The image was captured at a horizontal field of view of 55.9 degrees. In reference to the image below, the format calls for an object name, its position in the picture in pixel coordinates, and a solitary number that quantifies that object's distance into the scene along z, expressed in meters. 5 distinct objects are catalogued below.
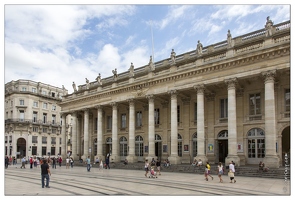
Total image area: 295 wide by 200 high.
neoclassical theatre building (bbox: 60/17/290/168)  24.00
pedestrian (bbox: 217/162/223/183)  18.78
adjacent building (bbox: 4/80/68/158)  60.38
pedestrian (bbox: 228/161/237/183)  18.20
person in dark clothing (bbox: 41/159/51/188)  15.77
